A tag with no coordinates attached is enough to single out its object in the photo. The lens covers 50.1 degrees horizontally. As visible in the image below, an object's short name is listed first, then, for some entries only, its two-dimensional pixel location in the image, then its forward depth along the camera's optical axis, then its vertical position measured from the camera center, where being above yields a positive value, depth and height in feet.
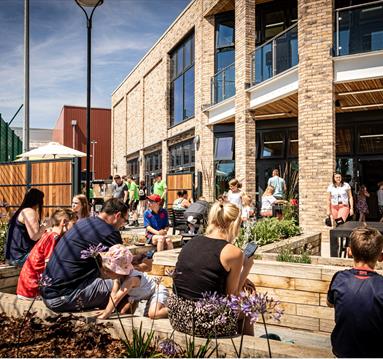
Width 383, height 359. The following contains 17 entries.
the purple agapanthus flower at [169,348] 7.89 -3.20
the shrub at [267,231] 21.52 -2.67
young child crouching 10.52 -2.75
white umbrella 32.89 +2.69
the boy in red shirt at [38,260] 11.91 -2.34
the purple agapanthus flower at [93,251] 8.76 -1.50
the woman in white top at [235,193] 29.24 -0.68
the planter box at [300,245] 18.83 -3.07
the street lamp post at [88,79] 23.35 +6.10
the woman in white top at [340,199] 29.50 -1.10
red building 128.67 +16.13
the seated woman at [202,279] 8.96 -2.21
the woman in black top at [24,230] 15.46 -1.80
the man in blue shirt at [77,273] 10.73 -2.40
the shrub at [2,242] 18.18 -2.78
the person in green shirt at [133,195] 49.16 -1.43
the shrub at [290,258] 16.78 -3.10
